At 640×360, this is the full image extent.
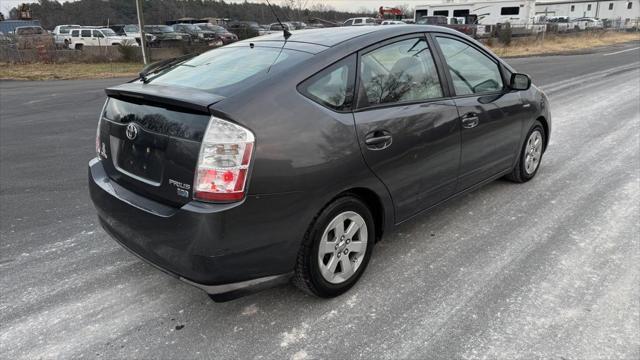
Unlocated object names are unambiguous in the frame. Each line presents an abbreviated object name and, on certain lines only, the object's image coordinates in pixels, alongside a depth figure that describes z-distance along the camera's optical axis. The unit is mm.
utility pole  22781
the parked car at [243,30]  33381
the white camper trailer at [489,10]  59156
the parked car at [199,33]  30102
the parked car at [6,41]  24605
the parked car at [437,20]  39906
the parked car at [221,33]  31253
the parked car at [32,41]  25109
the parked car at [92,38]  31844
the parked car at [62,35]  31409
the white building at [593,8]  86625
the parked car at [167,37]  29853
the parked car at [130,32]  31739
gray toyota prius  2465
